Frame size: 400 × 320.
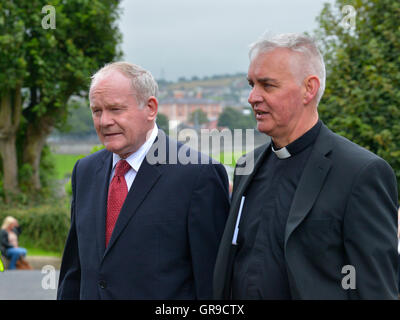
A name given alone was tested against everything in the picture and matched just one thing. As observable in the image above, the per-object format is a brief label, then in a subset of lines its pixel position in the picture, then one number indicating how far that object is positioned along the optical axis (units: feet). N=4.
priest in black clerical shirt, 7.59
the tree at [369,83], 24.17
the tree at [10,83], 40.93
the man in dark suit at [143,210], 9.32
